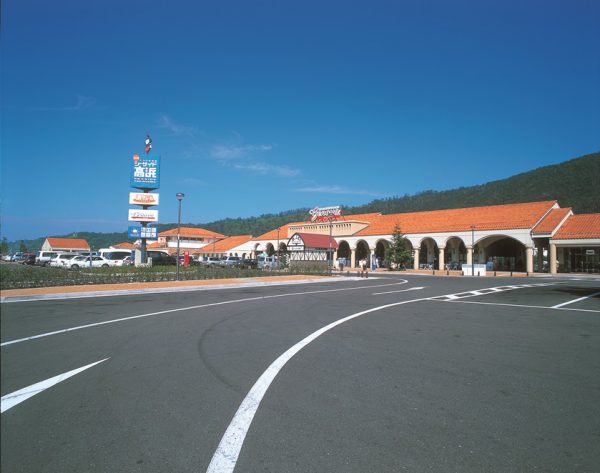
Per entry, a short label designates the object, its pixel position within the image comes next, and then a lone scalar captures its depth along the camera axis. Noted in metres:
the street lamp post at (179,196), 26.80
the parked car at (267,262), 51.36
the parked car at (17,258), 65.53
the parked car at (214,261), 53.71
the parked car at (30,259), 51.78
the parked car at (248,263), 49.97
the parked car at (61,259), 40.47
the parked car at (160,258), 42.11
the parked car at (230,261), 53.41
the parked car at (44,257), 47.80
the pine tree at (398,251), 51.47
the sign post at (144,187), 42.00
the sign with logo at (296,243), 49.22
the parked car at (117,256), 42.28
